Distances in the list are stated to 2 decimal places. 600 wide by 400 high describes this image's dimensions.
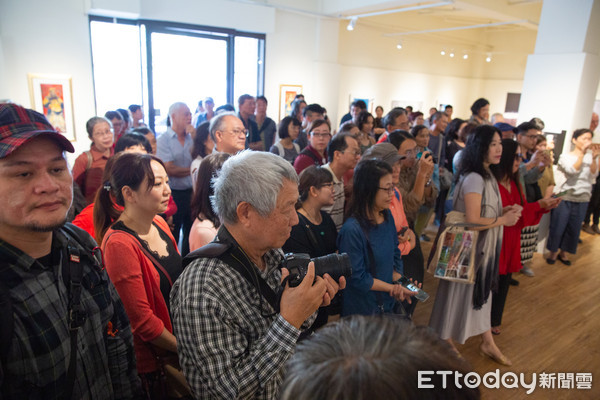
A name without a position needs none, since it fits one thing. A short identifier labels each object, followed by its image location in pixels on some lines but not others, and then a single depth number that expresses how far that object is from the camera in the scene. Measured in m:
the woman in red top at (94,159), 3.23
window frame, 7.33
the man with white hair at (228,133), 3.01
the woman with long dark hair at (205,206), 2.03
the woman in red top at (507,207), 2.92
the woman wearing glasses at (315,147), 3.70
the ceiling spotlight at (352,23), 8.95
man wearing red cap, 0.97
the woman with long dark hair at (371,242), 2.22
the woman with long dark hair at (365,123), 5.54
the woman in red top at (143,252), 1.59
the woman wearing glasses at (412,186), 2.86
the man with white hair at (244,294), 1.10
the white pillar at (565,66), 5.16
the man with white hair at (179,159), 3.95
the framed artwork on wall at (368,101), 11.74
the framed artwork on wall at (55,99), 5.96
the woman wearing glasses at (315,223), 2.28
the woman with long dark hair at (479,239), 2.73
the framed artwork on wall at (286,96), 9.59
